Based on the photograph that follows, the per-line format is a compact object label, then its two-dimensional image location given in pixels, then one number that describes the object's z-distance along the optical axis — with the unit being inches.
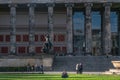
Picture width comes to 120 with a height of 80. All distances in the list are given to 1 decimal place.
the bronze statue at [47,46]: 2922.5
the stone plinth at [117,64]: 2214.6
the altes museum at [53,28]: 3585.1
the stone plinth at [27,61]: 3006.9
